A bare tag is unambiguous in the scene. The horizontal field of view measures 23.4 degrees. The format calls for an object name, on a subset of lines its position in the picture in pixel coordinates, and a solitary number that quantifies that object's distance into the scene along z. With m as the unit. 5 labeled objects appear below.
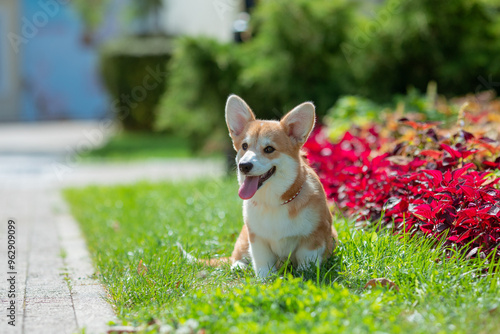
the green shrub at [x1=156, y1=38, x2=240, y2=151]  15.91
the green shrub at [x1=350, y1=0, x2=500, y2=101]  15.17
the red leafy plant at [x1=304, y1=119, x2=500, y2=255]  7.31
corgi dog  7.13
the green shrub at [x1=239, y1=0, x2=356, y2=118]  15.51
